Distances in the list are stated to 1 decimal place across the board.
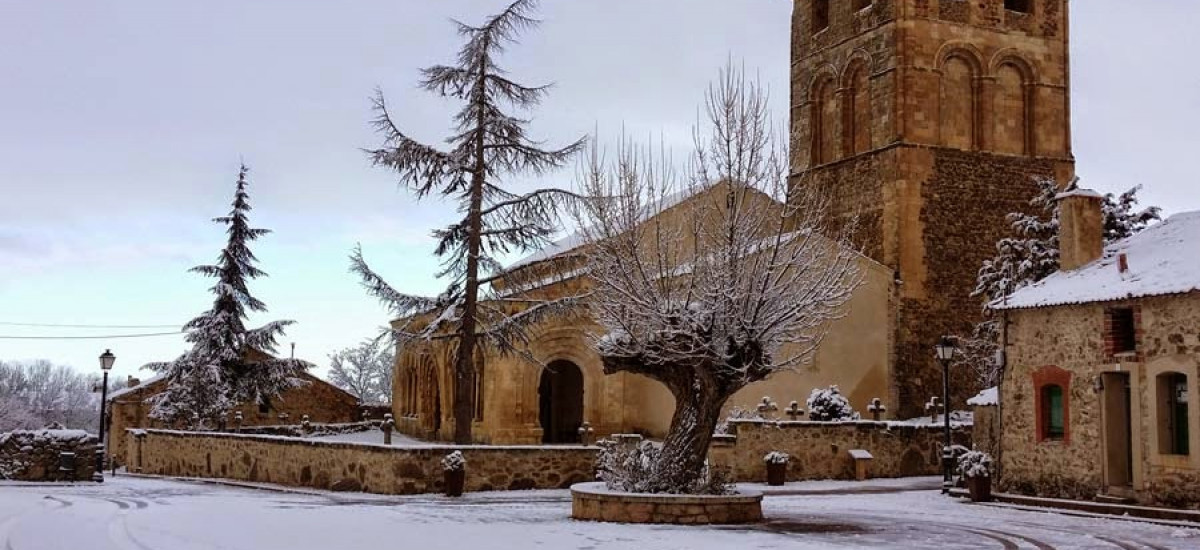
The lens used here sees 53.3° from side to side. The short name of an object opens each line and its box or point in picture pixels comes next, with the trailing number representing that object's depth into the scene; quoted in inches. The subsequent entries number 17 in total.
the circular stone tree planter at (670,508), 626.5
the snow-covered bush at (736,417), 1065.5
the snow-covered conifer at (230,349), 1585.9
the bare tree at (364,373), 3523.6
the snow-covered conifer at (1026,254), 1186.0
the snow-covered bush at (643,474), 663.8
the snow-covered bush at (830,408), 1127.6
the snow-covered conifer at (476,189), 984.3
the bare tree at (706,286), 677.9
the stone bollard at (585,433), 1136.4
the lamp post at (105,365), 1147.5
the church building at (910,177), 1347.2
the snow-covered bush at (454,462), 839.7
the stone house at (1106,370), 743.7
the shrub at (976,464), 832.9
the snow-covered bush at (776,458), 1010.1
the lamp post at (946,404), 992.9
